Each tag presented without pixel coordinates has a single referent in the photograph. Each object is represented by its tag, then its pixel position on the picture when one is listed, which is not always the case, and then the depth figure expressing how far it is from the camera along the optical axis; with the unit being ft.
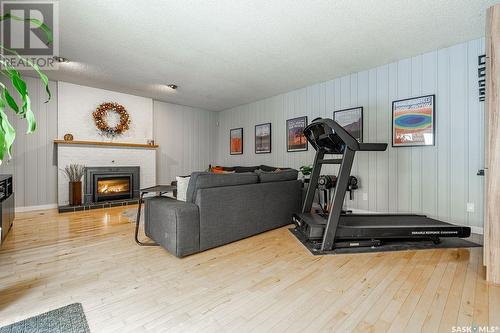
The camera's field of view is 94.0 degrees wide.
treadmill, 7.96
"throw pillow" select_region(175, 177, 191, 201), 9.00
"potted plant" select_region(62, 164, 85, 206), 14.66
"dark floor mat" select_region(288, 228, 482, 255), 7.97
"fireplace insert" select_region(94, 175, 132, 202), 15.85
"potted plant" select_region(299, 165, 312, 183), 13.84
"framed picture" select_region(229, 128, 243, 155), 20.92
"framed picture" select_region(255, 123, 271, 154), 18.48
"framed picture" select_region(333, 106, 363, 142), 13.20
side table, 8.27
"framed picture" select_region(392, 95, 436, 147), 10.80
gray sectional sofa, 7.42
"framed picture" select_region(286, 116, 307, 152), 16.06
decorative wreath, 16.25
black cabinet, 8.08
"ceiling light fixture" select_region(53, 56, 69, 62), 11.23
